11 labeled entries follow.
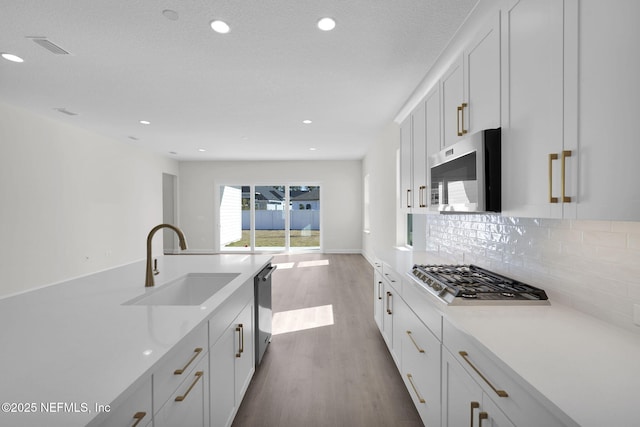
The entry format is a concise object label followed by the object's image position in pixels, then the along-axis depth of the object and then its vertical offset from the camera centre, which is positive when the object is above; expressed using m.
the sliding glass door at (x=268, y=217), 8.88 -0.23
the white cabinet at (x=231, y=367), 1.45 -0.86
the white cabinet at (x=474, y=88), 1.60 +0.71
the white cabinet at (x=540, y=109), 1.11 +0.40
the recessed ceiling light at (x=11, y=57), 2.76 +1.36
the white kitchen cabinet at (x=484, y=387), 0.82 -0.57
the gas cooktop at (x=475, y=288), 1.48 -0.41
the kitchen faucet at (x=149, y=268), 1.71 -0.32
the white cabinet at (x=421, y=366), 1.54 -0.88
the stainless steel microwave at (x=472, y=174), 1.57 +0.19
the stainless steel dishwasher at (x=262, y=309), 2.38 -0.81
